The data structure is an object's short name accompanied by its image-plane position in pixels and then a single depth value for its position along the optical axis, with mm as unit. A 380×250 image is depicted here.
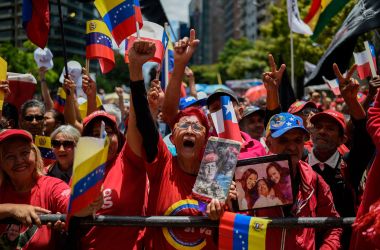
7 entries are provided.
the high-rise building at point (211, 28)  167500
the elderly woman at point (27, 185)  3408
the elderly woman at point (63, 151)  4602
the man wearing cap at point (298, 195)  3250
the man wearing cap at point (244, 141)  4004
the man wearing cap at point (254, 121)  5816
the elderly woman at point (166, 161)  3256
